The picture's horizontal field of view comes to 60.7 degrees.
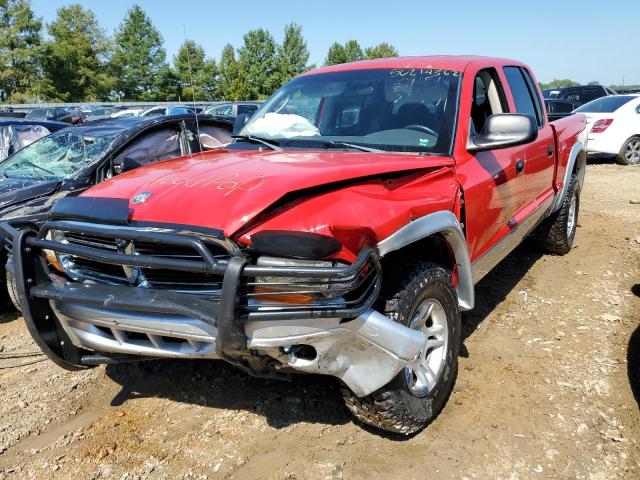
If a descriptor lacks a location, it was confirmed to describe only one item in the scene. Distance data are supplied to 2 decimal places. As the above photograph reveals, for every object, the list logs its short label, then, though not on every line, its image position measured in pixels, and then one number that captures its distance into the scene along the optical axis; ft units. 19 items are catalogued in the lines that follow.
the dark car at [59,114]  71.15
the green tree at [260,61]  190.08
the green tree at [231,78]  173.61
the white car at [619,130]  38.68
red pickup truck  6.97
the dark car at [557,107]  19.46
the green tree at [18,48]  140.05
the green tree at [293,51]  202.65
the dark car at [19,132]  24.41
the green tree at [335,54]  232.94
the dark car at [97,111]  84.99
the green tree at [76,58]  145.13
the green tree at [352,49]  239.30
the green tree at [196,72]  189.88
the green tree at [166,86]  186.50
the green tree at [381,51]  249.96
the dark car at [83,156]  16.01
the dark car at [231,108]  69.87
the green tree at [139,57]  183.42
